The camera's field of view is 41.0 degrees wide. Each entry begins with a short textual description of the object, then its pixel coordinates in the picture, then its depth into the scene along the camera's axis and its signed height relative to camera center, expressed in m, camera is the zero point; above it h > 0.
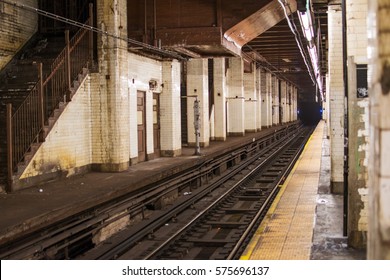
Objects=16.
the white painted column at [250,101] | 31.06 +0.74
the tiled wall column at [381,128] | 2.43 -0.08
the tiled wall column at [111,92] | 12.05 +0.57
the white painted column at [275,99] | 41.74 +1.17
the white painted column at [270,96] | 37.84 +1.26
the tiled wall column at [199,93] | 19.88 +0.85
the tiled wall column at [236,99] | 27.80 +0.79
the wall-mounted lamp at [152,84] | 15.26 +0.92
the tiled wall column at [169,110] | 16.17 +0.16
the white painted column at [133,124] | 13.73 -0.21
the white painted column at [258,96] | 33.34 +1.12
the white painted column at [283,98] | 47.56 +1.37
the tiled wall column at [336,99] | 9.54 +0.24
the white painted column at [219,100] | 23.91 +0.66
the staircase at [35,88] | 9.97 +0.64
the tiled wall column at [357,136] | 5.55 -0.26
